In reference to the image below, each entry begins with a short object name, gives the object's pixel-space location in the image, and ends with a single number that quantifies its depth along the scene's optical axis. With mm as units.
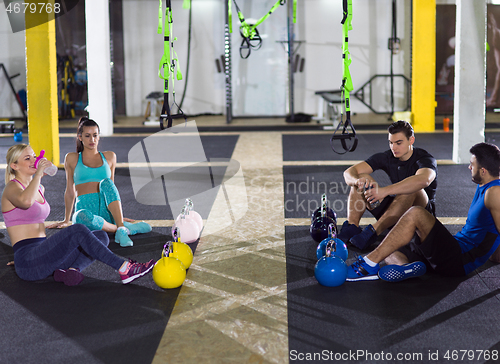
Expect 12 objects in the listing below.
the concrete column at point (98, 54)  11211
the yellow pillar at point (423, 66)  11367
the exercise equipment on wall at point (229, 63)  13812
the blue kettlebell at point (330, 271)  3336
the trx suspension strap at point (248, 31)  7641
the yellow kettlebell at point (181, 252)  3615
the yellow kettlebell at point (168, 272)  3322
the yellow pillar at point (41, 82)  7543
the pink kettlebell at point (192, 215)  4262
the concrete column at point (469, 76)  7570
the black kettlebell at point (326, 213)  4226
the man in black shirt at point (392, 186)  3793
